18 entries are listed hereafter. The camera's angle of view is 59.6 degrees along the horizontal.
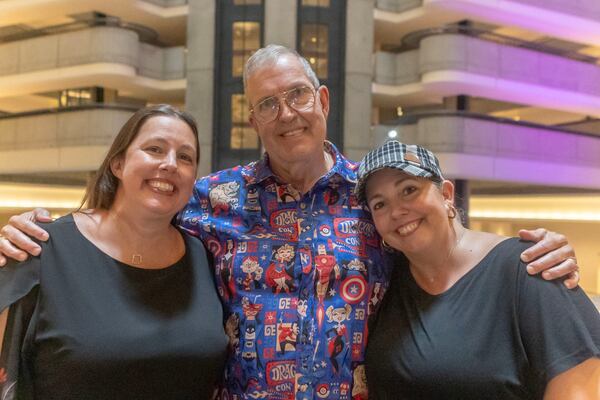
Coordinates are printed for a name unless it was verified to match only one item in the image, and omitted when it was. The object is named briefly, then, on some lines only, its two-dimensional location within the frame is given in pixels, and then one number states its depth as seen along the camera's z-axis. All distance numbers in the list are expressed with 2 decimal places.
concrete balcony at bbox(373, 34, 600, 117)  11.95
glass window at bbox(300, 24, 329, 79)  13.09
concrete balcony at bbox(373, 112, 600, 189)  11.81
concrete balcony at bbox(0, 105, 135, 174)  12.30
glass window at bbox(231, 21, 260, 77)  13.25
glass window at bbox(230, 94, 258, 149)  13.20
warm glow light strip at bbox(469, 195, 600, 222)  13.02
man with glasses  2.20
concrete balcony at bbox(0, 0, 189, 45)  12.37
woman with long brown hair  1.83
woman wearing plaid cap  1.69
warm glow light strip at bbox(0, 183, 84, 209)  13.25
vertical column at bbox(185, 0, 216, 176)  13.02
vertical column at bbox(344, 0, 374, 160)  12.76
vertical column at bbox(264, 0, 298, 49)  12.89
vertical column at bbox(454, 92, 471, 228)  12.34
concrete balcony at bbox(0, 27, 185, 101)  12.28
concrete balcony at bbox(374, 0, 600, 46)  12.04
